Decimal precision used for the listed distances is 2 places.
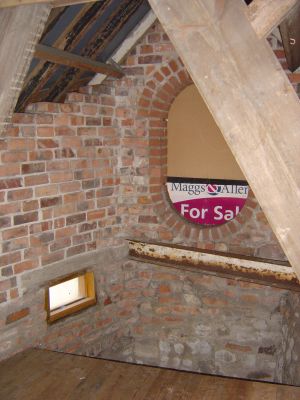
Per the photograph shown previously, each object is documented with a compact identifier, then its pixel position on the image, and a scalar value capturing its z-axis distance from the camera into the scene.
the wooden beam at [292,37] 2.17
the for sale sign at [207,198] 3.54
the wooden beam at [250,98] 1.12
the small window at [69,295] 3.30
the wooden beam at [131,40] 3.39
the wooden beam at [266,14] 1.11
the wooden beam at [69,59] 2.45
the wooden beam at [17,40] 1.59
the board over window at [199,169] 3.53
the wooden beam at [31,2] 1.55
